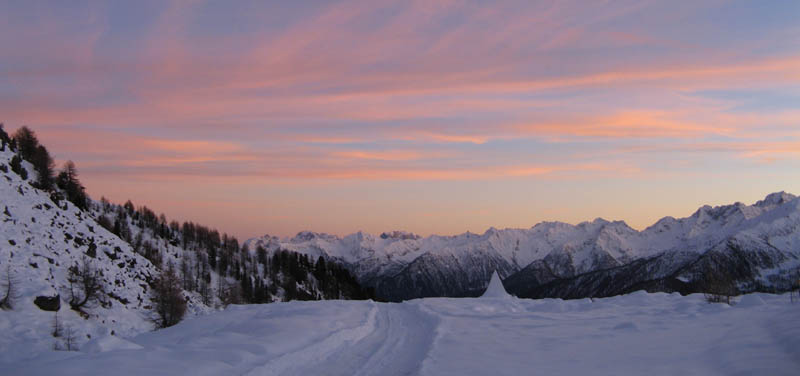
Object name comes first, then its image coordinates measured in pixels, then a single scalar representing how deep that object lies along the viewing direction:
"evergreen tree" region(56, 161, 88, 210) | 113.35
